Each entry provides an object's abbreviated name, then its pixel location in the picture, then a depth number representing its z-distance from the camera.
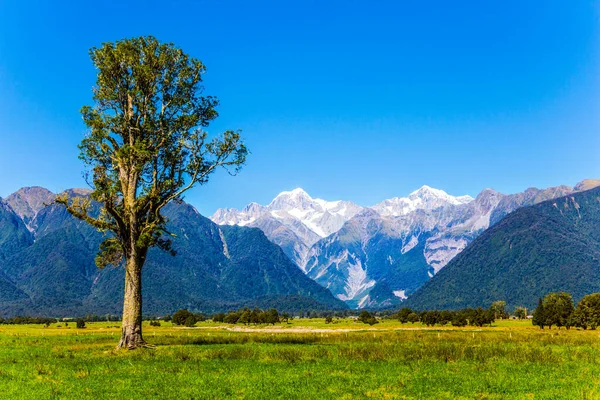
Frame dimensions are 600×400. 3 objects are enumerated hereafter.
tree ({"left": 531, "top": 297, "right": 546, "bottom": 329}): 159.25
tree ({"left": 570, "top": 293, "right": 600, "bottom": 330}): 149.75
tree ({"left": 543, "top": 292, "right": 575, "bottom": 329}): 158.00
